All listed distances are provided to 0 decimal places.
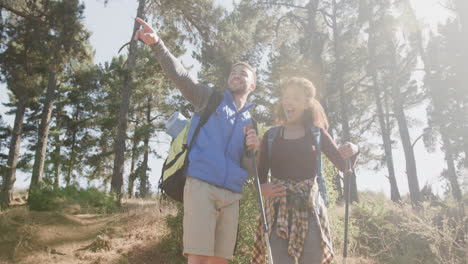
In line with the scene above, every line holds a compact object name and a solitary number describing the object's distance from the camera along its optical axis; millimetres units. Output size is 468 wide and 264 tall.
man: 1867
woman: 1896
